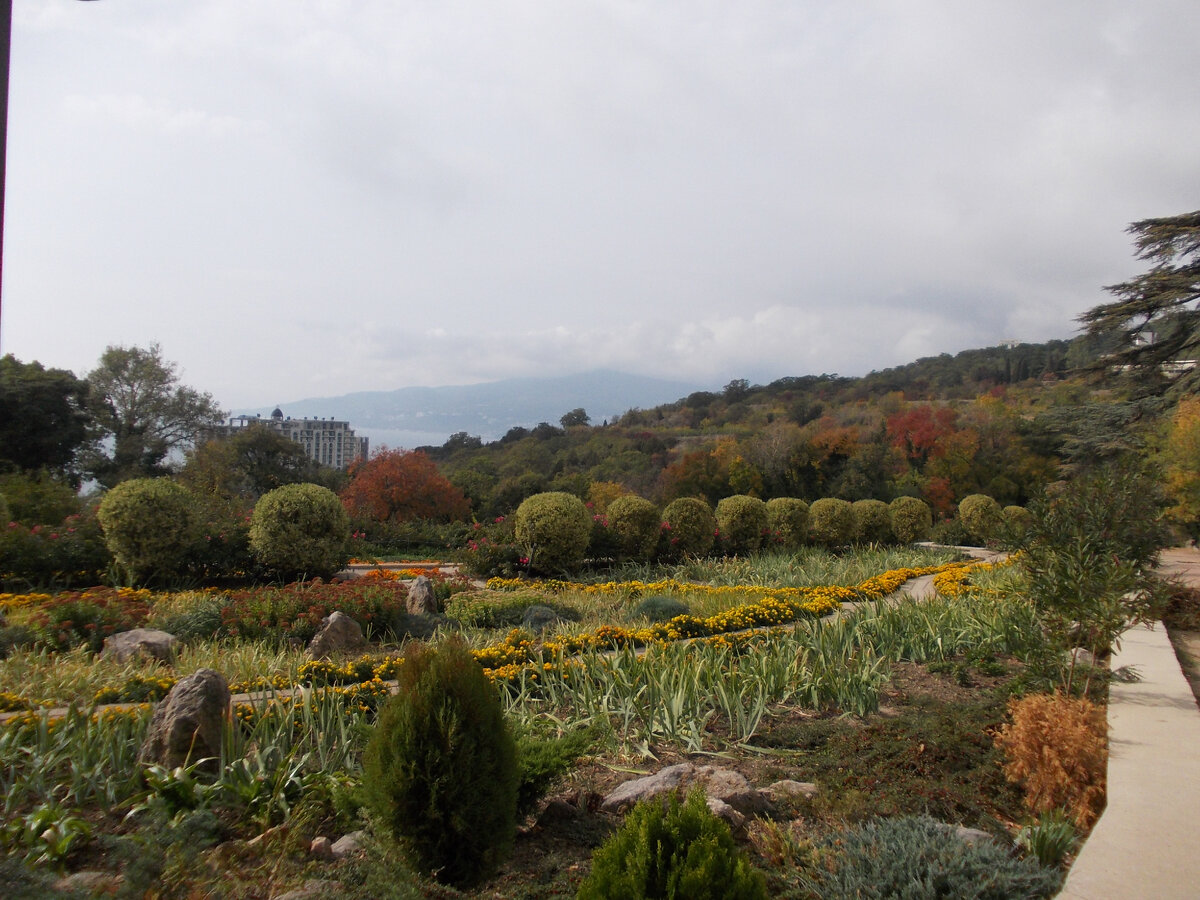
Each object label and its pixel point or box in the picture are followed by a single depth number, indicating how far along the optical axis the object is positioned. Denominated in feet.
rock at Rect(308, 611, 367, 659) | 22.25
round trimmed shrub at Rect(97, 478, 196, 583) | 32.32
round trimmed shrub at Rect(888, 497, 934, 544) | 61.98
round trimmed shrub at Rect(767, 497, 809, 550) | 54.44
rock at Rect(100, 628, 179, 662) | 19.71
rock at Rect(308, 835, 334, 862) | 9.75
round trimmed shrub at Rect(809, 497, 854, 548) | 56.34
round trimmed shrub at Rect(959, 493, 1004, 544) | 63.36
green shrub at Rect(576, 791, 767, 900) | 7.04
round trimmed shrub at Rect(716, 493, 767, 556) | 50.75
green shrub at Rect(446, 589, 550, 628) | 27.45
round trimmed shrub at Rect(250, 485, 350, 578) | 34.40
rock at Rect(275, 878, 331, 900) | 8.11
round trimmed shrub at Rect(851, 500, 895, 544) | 59.88
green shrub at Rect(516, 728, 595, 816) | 10.79
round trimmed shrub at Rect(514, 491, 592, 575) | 39.40
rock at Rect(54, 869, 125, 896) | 7.67
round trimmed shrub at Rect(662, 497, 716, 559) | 46.85
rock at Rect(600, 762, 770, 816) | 11.22
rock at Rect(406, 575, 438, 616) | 27.81
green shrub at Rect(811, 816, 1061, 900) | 8.12
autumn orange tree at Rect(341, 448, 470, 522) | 64.28
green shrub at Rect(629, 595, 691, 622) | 27.09
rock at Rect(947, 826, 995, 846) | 9.46
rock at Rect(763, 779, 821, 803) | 11.89
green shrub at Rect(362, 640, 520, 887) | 8.93
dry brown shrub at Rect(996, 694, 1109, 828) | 11.86
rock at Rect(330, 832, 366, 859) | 9.68
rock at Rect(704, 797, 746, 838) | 10.50
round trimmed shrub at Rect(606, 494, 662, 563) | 43.88
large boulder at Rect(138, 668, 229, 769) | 11.40
